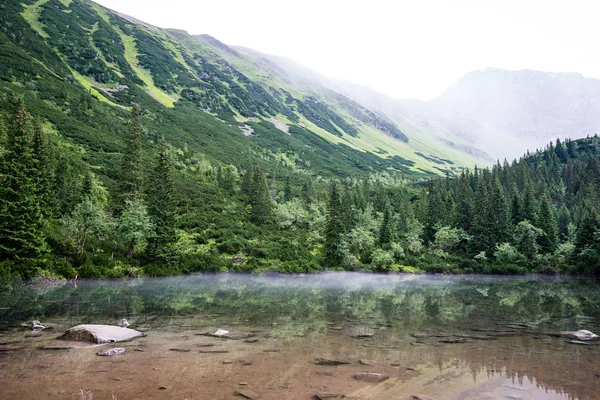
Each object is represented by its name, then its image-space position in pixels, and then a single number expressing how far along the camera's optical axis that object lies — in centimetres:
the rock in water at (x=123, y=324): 1854
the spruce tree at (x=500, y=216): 7644
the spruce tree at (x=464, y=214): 8650
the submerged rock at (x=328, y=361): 1297
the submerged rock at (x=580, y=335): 1669
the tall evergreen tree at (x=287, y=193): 10856
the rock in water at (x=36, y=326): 1744
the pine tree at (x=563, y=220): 9622
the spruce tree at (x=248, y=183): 9324
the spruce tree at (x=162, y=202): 5372
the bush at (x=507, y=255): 7019
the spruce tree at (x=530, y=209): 8231
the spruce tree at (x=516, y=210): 8500
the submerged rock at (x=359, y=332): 1766
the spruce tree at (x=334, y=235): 6944
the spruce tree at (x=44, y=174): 4716
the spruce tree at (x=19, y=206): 3612
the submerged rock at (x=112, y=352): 1352
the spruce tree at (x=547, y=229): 7369
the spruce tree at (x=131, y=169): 5976
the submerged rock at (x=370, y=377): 1121
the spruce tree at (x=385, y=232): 7862
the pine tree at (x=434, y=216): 9044
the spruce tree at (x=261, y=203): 8069
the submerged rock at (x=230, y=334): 1712
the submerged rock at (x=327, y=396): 980
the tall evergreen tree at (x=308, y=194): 10267
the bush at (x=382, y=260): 6938
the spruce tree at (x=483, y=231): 7569
